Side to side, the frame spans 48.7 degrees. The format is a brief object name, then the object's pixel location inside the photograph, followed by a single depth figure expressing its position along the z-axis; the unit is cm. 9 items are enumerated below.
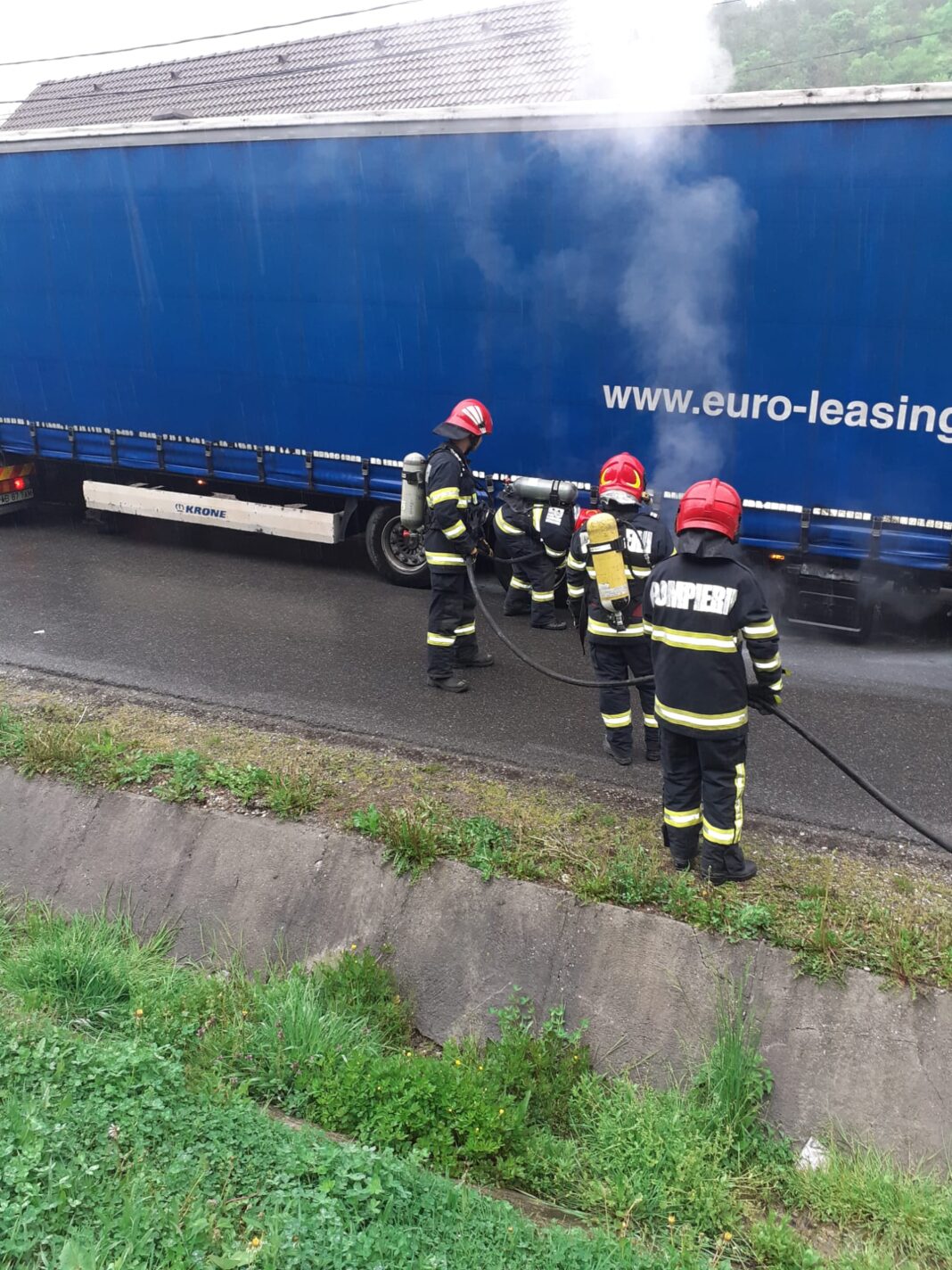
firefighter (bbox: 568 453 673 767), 568
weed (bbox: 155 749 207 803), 534
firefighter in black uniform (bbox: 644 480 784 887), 425
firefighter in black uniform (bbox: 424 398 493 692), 681
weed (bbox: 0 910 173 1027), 414
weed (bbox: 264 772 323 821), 513
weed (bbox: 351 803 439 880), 473
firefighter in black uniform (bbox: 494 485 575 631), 813
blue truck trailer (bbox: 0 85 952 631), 691
